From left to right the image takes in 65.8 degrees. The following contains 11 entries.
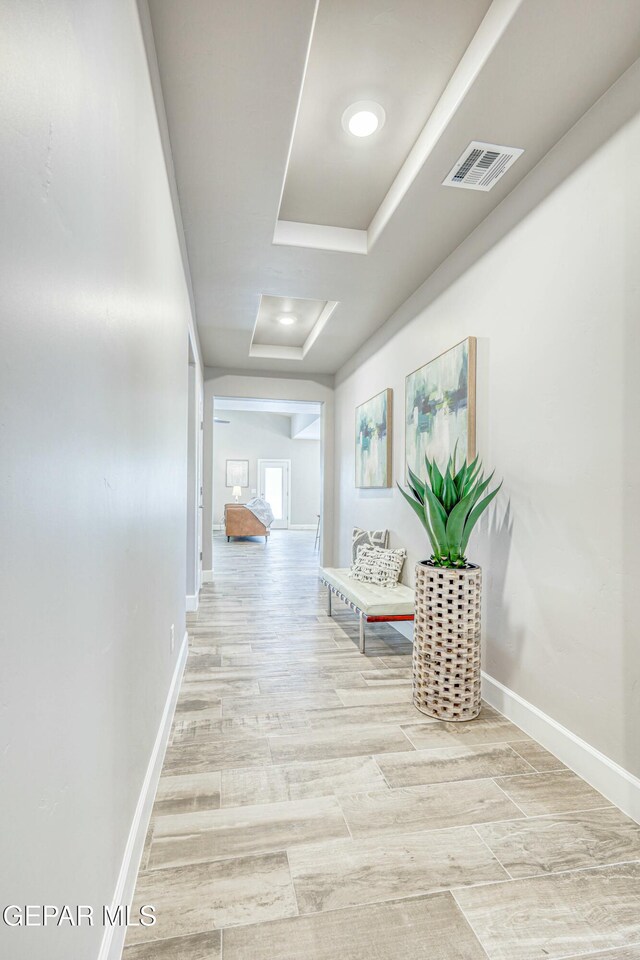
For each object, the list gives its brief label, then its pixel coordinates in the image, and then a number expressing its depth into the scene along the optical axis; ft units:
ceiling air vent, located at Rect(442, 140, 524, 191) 6.99
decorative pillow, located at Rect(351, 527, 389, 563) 13.82
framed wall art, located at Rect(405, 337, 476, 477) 8.98
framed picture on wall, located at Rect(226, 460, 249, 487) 41.45
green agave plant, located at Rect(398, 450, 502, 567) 7.75
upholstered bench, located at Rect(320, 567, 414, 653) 10.43
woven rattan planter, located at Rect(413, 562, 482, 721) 7.55
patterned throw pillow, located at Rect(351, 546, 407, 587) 12.38
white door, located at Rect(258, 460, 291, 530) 41.87
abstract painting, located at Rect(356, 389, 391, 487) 13.75
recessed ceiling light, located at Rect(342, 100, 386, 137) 6.91
